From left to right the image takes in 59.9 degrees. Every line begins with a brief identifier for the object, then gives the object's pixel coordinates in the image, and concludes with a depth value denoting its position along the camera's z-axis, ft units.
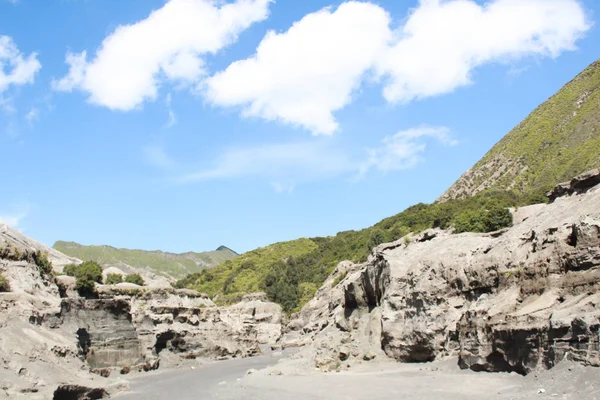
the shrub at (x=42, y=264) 145.94
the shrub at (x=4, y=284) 118.36
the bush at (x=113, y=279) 255.70
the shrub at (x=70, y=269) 228.84
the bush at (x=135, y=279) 256.11
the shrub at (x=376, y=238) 301.63
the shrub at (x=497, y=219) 168.76
